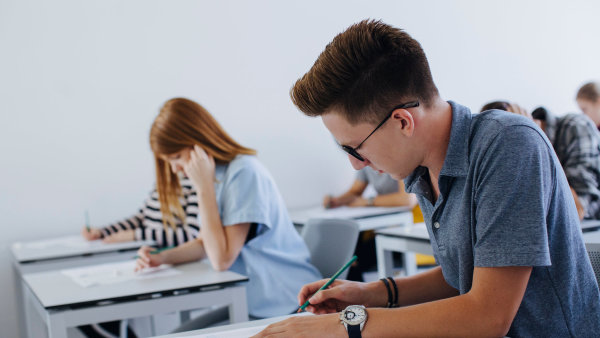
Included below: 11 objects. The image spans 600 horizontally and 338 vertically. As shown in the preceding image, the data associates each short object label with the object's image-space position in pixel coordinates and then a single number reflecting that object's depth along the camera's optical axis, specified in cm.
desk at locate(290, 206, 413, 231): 310
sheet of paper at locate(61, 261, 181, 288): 182
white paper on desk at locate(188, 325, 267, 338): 106
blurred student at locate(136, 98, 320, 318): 192
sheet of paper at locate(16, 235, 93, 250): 286
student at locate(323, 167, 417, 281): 301
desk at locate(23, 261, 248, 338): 150
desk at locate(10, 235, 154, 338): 254
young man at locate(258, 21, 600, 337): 87
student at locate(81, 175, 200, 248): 251
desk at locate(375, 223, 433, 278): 213
